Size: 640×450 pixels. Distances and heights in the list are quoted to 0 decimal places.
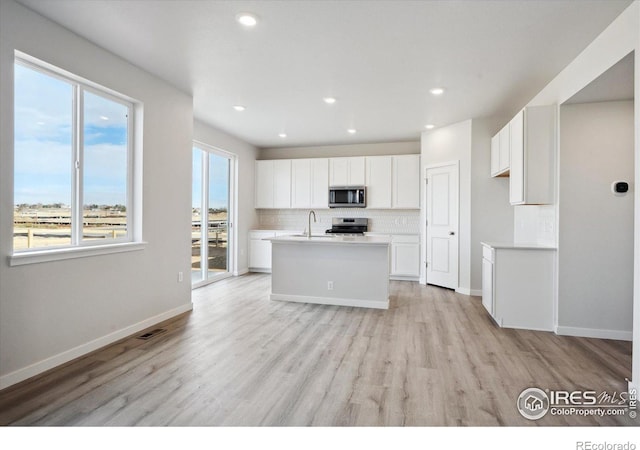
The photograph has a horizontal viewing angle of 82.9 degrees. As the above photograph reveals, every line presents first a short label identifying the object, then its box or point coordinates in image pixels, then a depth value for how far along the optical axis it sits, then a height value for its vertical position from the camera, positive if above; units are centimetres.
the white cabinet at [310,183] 724 +83
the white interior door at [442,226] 567 -1
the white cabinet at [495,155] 486 +99
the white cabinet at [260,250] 728 -53
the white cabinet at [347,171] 700 +104
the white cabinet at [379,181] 684 +84
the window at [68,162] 266 +50
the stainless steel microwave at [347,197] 692 +54
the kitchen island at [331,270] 460 -61
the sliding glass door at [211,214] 594 +15
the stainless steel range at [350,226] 720 -3
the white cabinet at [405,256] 654 -57
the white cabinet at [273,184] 748 +84
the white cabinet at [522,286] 374 -63
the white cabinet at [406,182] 666 +80
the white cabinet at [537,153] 367 +75
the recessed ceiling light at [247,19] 261 +150
